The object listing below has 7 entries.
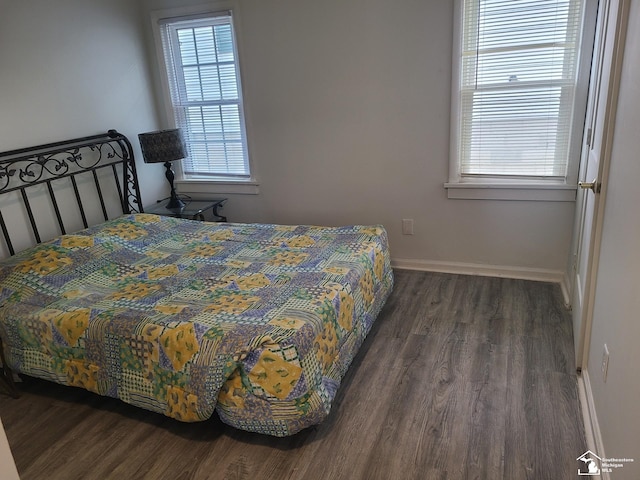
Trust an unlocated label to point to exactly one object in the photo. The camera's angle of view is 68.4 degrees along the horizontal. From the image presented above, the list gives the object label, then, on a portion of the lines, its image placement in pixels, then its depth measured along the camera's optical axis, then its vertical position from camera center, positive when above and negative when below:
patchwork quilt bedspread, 1.88 -0.96
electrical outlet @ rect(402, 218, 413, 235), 3.61 -1.10
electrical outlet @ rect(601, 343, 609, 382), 1.68 -1.03
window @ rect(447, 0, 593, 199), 2.91 -0.16
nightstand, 3.72 -0.91
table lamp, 3.51 -0.38
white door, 1.89 -0.41
